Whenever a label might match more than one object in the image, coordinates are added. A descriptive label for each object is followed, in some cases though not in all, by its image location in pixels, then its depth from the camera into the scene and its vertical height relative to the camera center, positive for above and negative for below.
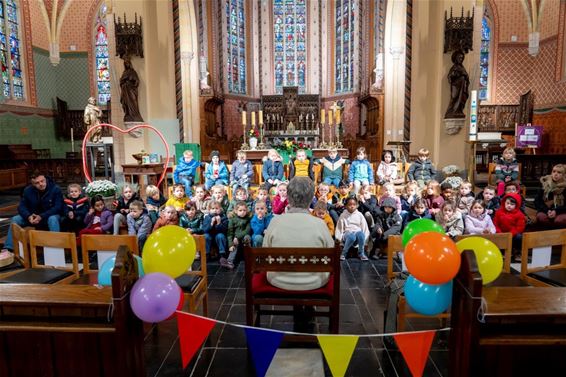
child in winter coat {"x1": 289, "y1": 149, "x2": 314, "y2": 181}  7.00 -0.38
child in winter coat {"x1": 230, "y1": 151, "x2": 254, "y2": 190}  6.75 -0.45
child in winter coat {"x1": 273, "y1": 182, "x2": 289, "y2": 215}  5.09 -0.74
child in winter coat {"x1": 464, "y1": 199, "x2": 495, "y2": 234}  4.21 -0.87
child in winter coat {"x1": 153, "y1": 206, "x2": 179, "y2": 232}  4.41 -0.81
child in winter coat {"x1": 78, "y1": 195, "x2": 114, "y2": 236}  4.76 -0.89
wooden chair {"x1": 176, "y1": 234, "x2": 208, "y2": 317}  2.64 -0.99
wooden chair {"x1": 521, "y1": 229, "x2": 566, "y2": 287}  2.67 -0.91
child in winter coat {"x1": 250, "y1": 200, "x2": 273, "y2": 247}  4.50 -0.89
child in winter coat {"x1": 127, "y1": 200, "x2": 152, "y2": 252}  4.46 -0.88
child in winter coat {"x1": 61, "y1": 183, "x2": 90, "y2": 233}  4.84 -0.79
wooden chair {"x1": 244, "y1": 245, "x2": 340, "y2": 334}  2.16 -0.71
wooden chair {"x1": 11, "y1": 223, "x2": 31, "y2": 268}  3.03 -0.78
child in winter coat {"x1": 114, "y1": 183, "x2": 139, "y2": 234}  4.71 -0.78
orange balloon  1.67 -0.52
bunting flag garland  1.74 -0.94
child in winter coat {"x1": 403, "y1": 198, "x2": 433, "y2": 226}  4.59 -0.82
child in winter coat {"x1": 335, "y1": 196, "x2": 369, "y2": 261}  4.64 -1.04
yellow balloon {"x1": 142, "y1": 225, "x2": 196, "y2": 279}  2.03 -0.57
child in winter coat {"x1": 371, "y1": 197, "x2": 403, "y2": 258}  4.77 -1.02
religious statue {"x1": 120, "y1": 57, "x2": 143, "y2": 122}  8.59 +1.30
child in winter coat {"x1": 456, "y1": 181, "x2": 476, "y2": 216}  4.74 -0.73
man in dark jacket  4.65 -0.70
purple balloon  1.64 -0.66
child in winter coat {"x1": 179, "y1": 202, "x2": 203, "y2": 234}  4.72 -0.91
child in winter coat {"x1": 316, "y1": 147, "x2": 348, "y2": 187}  6.97 -0.43
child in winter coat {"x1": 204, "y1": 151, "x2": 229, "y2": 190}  6.85 -0.46
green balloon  2.35 -0.53
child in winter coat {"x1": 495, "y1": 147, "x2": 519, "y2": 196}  6.31 -0.43
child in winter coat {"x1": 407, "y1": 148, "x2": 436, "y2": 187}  6.54 -0.45
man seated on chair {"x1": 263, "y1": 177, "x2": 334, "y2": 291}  2.37 -0.59
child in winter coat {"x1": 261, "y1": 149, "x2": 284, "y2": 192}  6.88 -0.39
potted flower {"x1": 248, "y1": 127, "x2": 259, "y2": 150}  9.09 +0.10
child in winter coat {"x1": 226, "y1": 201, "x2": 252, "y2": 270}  4.50 -0.99
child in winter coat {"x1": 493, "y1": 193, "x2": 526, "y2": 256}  4.45 -0.90
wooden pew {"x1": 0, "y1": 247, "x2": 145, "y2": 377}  1.69 -0.85
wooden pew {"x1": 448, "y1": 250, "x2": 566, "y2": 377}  1.57 -0.83
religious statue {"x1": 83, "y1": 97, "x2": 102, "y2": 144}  9.46 +0.82
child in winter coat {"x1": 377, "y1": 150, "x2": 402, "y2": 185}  6.88 -0.48
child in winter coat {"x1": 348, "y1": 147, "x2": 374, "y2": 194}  6.73 -0.46
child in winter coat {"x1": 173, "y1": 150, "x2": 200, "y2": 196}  6.93 -0.45
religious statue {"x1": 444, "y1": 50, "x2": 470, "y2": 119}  8.19 +1.27
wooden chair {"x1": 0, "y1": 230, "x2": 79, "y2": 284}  2.75 -0.93
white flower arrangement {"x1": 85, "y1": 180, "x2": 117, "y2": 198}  6.31 -0.67
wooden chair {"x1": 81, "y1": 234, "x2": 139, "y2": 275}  2.79 -0.70
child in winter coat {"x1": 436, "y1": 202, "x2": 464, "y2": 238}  4.21 -0.85
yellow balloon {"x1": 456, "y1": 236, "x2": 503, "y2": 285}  1.91 -0.58
